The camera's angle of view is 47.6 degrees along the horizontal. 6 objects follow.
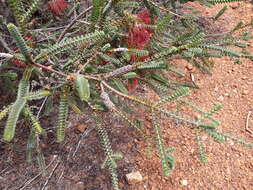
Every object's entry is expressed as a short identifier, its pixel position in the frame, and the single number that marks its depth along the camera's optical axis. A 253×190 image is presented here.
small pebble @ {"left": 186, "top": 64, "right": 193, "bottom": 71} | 2.20
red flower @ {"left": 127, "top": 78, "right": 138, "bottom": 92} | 1.28
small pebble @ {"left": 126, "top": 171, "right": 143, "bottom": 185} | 1.46
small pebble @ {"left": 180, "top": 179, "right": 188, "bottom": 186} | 1.51
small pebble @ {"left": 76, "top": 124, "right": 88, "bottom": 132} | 1.68
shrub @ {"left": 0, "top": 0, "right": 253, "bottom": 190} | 0.75
